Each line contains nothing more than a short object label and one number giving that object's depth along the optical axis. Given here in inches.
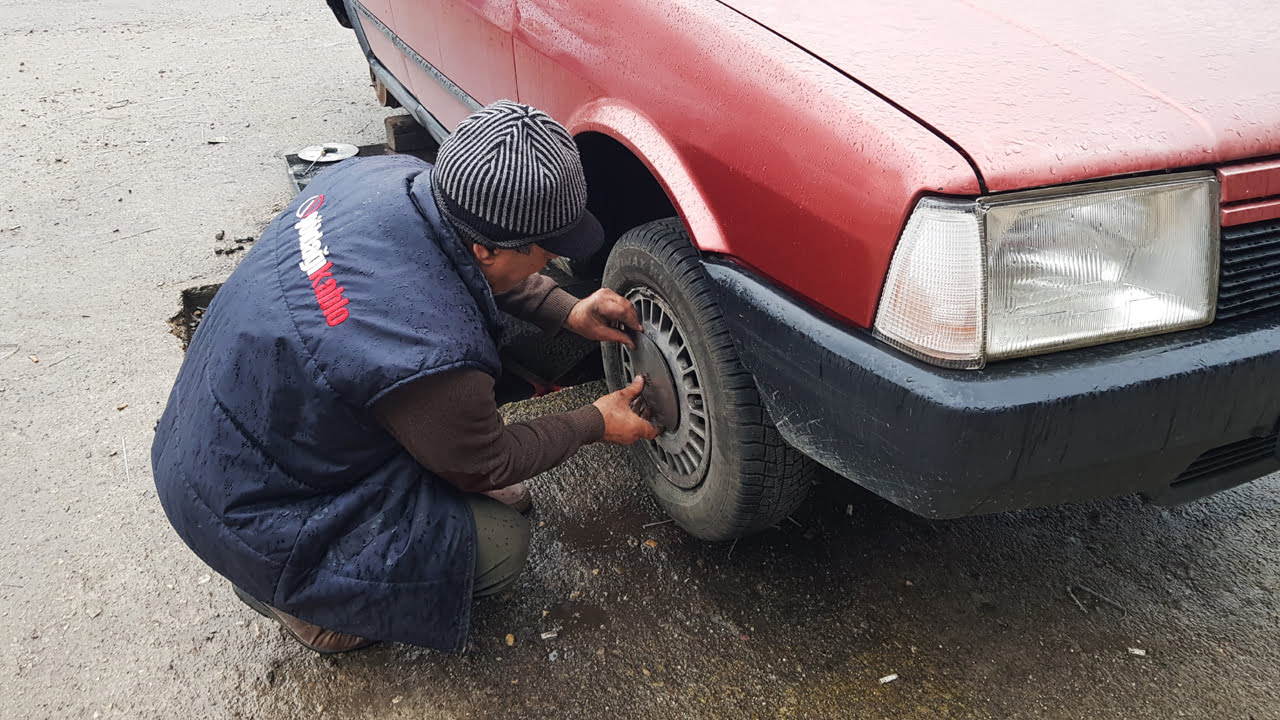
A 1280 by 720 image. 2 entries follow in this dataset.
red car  49.8
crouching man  58.8
